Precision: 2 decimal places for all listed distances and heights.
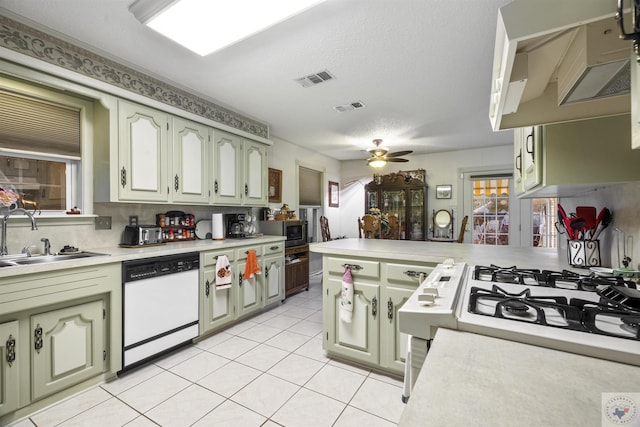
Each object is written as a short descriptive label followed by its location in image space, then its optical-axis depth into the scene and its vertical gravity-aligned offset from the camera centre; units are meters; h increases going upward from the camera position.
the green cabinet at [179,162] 2.25 +0.53
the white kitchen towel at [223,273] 2.64 -0.56
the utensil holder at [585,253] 1.53 -0.23
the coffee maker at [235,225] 3.33 -0.12
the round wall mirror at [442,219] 5.21 -0.10
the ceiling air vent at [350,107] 3.07 +1.24
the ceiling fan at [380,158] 4.04 +0.84
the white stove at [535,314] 0.65 -0.29
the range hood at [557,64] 0.56 +0.39
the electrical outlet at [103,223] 2.32 -0.06
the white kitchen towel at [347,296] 2.05 -0.61
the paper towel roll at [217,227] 3.09 -0.13
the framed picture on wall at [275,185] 4.21 +0.46
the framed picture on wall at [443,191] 5.27 +0.44
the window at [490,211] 4.96 +0.05
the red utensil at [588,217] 1.52 -0.02
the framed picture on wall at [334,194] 5.93 +0.45
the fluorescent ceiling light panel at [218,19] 1.51 +1.16
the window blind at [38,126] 1.86 +0.66
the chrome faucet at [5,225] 1.75 -0.05
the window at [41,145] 1.87 +0.53
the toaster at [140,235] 2.39 -0.17
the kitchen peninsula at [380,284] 1.84 -0.51
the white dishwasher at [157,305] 1.99 -0.71
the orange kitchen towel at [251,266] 2.98 -0.56
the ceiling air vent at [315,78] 2.40 +1.23
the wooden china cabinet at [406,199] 5.26 +0.31
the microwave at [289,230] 3.82 -0.21
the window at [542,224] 4.63 -0.18
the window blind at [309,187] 5.04 +0.54
